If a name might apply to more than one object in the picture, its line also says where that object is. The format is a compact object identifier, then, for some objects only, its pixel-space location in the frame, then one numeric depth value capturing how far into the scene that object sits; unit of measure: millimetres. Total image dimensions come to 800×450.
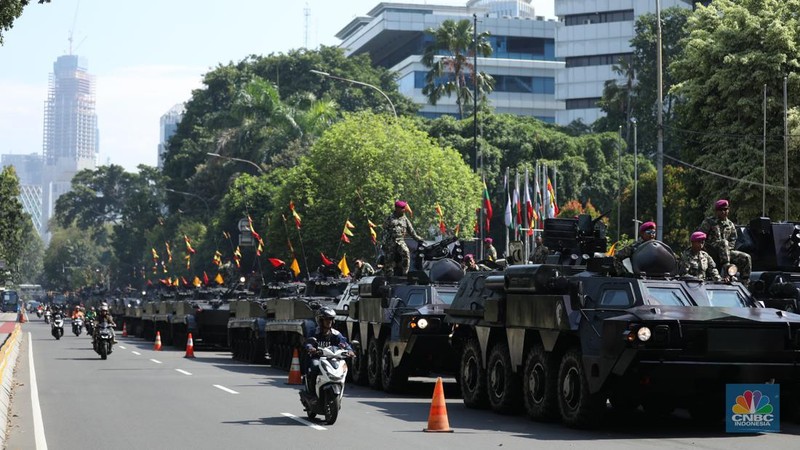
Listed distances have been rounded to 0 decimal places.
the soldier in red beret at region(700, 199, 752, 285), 20500
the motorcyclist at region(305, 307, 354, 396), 17594
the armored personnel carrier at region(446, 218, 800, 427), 15508
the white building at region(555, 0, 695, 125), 115312
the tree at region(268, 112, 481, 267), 53125
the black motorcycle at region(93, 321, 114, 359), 36688
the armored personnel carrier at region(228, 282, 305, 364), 35062
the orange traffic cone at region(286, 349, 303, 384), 25286
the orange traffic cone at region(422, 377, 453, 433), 16406
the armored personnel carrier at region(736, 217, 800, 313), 22047
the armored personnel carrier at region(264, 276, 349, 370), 29855
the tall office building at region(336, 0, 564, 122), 122875
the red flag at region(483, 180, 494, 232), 50156
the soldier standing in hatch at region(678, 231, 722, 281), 18938
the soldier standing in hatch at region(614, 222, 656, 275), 17266
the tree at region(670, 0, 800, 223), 44062
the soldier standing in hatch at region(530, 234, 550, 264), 22184
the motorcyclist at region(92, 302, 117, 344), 37406
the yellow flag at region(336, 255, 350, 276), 40562
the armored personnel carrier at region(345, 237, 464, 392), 22453
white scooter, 17312
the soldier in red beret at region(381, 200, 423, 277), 24953
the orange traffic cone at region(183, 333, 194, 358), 38500
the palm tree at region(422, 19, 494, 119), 78938
